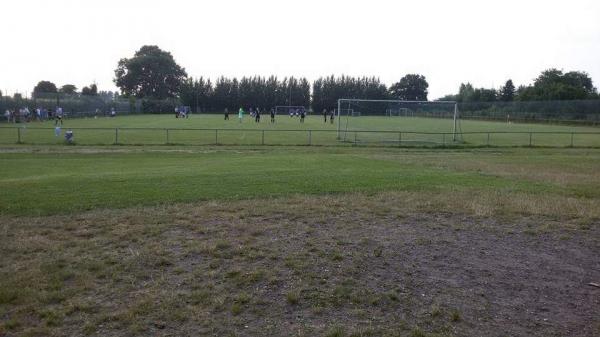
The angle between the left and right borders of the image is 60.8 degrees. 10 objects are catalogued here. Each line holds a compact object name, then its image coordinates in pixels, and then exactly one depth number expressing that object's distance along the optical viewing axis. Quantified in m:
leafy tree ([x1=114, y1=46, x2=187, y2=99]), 124.69
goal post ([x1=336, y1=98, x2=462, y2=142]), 36.97
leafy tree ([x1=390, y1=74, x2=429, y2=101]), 123.25
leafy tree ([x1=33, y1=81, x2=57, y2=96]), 108.57
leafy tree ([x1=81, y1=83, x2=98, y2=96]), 108.21
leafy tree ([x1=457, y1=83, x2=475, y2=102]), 111.19
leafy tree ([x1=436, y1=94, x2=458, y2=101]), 119.38
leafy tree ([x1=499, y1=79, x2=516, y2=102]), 114.62
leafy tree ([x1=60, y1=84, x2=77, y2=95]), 115.75
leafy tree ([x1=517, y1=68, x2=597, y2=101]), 84.50
